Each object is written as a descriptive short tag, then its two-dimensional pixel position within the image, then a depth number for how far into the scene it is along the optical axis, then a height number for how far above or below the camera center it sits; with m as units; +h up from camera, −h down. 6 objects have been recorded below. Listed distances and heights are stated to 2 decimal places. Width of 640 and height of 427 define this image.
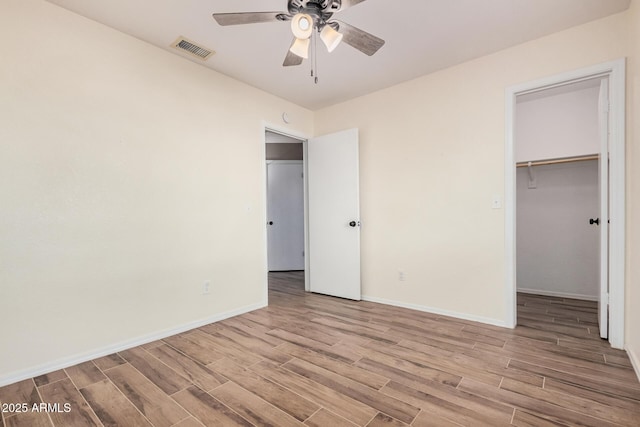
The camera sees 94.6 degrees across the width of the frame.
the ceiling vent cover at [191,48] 2.49 +1.42
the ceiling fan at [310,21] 1.69 +1.11
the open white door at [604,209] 2.30 -0.03
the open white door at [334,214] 3.67 -0.08
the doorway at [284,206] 5.72 +0.05
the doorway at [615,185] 2.17 +0.15
